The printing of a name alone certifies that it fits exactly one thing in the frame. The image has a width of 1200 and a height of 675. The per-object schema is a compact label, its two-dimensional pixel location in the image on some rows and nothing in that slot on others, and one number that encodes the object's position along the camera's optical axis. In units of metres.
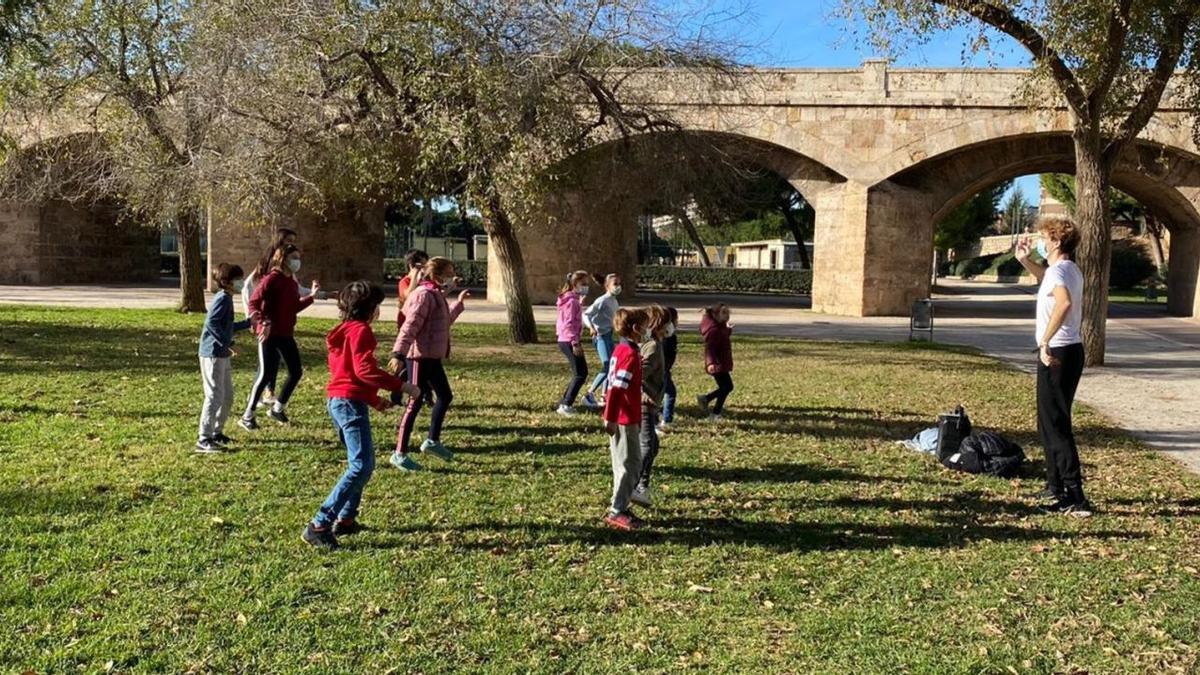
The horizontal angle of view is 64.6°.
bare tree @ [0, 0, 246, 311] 14.95
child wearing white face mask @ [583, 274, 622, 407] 8.68
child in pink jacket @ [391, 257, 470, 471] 6.43
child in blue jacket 6.69
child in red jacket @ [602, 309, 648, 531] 5.22
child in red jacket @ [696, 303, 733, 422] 8.27
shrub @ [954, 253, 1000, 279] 68.50
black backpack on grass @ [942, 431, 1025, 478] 6.65
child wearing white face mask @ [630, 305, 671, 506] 5.70
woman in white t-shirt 5.50
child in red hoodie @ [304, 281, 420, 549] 4.76
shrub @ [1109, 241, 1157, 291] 45.97
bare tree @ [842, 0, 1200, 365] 11.34
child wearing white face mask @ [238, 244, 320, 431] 7.29
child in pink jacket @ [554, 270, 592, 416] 8.66
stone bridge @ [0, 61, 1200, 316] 22.00
